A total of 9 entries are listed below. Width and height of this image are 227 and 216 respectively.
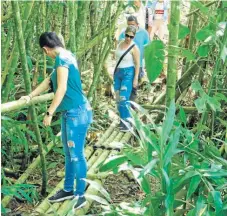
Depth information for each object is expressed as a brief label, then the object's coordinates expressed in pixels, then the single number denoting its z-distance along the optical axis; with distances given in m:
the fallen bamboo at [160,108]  4.52
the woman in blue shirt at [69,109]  3.02
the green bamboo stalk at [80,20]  3.60
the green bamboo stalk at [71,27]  3.20
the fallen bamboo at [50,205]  3.13
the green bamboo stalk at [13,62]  3.02
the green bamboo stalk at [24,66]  2.66
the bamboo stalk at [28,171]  3.37
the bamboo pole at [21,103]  2.49
